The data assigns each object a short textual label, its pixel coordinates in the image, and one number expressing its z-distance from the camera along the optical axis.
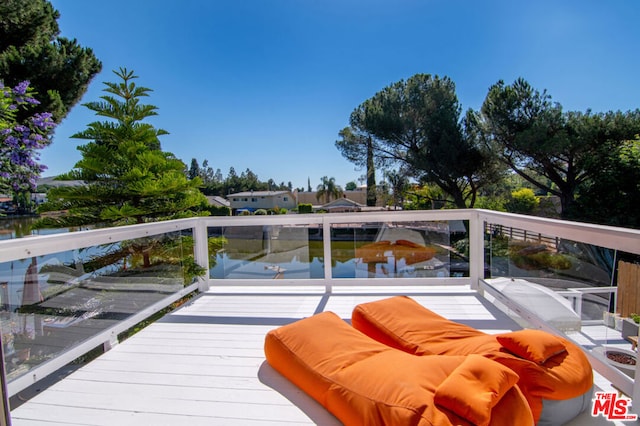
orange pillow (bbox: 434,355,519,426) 1.10
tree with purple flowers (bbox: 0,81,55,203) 3.77
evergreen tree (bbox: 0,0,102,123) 6.50
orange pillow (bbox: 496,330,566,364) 1.44
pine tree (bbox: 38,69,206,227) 5.86
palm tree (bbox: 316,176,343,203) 47.25
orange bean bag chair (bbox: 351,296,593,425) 1.37
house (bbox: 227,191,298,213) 44.34
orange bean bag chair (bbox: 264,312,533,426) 1.14
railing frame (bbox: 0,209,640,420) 1.75
